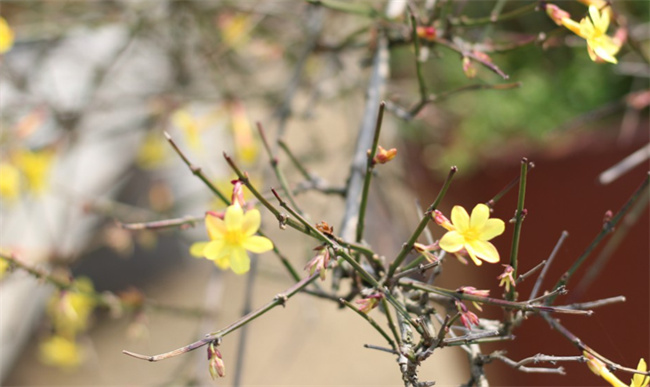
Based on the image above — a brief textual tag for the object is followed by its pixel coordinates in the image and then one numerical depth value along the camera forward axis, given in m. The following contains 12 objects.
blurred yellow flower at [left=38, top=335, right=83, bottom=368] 0.99
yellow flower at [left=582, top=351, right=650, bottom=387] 0.53
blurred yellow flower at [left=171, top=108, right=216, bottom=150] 0.90
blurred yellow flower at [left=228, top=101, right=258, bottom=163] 0.97
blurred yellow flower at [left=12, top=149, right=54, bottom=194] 0.97
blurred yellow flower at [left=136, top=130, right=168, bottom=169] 1.70
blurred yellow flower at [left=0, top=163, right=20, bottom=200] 0.93
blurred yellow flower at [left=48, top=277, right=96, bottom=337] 0.67
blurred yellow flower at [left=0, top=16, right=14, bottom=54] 0.66
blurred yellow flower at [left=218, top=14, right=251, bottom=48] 1.50
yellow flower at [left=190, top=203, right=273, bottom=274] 0.53
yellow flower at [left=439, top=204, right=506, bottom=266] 0.52
